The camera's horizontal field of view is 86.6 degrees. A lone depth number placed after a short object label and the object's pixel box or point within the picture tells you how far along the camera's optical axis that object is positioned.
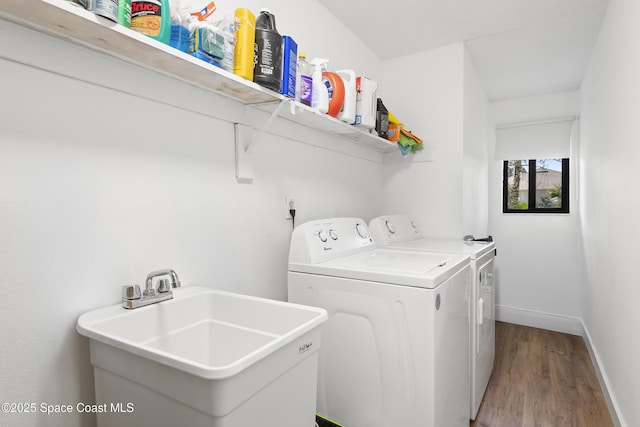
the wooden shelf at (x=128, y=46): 0.78
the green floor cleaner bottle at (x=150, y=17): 0.92
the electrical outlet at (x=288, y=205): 1.84
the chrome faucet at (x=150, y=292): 1.05
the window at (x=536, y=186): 3.91
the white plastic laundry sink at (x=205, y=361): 0.74
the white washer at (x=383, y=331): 1.35
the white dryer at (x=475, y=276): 2.01
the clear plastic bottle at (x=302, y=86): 1.49
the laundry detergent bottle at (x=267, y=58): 1.26
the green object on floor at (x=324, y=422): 1.41
